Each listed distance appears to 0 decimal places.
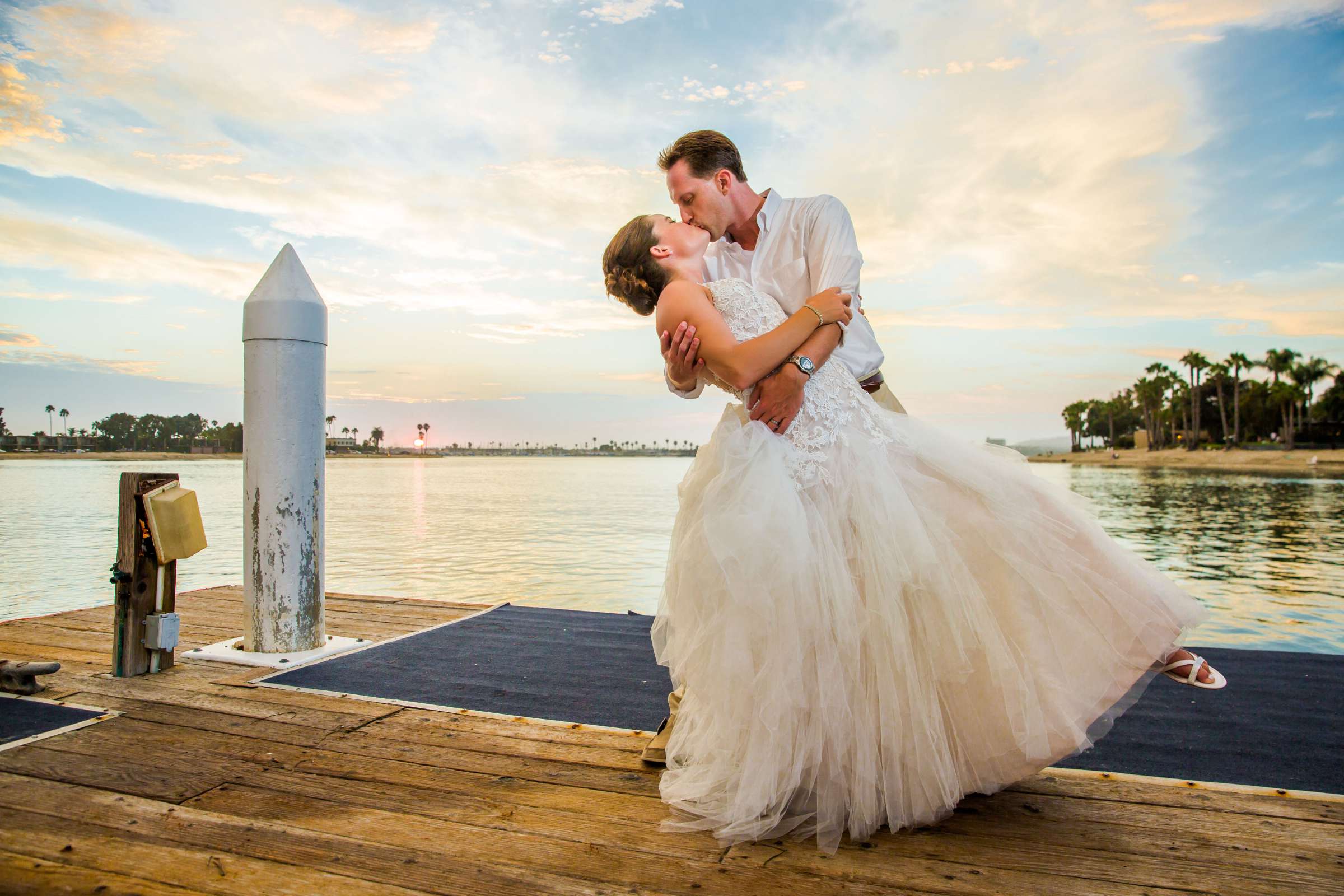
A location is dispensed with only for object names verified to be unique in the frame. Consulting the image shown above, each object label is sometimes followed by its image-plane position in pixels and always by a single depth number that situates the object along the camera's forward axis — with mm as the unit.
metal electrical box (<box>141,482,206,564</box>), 3184
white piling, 3506
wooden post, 3137
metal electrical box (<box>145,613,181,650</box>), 3189
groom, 2168
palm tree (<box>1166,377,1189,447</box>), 85625
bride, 1736
